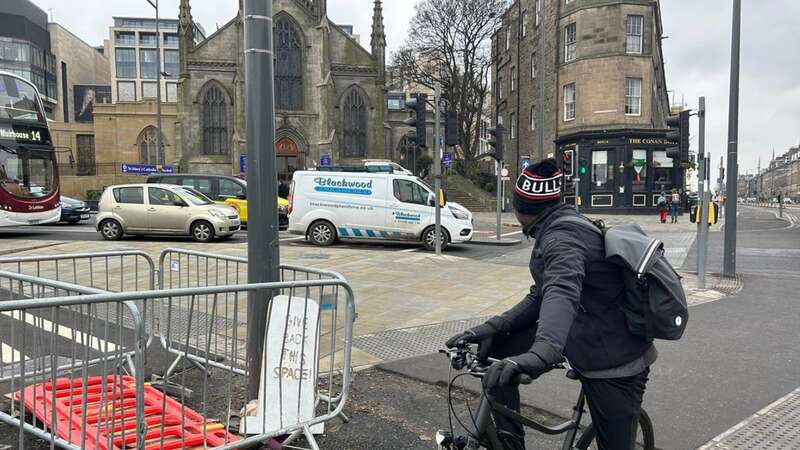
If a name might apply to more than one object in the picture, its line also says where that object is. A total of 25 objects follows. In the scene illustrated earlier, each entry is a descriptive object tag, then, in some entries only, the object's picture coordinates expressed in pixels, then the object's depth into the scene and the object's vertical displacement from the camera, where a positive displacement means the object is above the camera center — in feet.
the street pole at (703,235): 30.17 -2.27
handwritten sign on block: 11.01 -3.34
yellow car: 63.57 +1.27
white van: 47.96 -1.08
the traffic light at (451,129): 46.78 +5.86
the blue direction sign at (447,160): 124.16 +8.46
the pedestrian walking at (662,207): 82.89 -1.74
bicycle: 7.70 -3.24
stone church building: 139.85 +27.68
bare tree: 130.82 +36.33
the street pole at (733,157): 32.68 +2.35
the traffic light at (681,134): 32.30 +3.72
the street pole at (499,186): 54.95 +1.01
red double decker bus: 53.21 +4.06
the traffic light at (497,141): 54.70 +5.63
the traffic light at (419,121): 43.37 +6.30
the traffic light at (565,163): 59.90 +3.84
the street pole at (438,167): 42.86 +2.41
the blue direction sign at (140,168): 96.53 +5.37
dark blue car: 72.79 -1.61
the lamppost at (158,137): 97.38 +11.26
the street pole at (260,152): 11.98 +1.02
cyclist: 6.96 -1.56
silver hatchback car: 51.47 -1.63
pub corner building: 97.35 +4.61
